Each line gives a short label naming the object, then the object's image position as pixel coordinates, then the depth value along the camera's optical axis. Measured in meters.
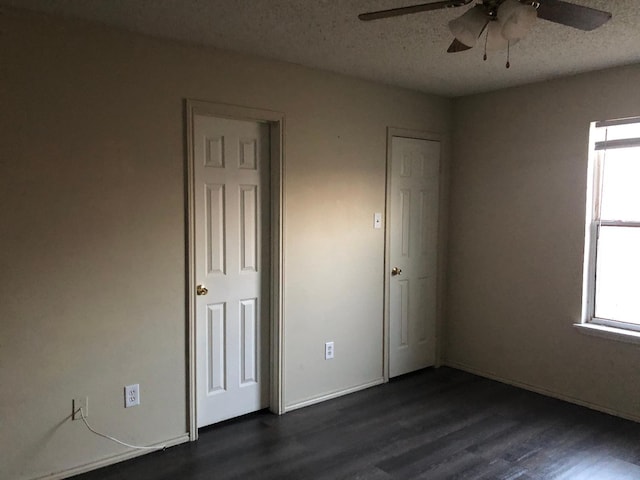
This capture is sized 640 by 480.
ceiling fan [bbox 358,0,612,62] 1.77
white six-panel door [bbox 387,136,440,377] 4.24
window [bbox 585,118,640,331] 3.58
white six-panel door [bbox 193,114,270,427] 3.24
